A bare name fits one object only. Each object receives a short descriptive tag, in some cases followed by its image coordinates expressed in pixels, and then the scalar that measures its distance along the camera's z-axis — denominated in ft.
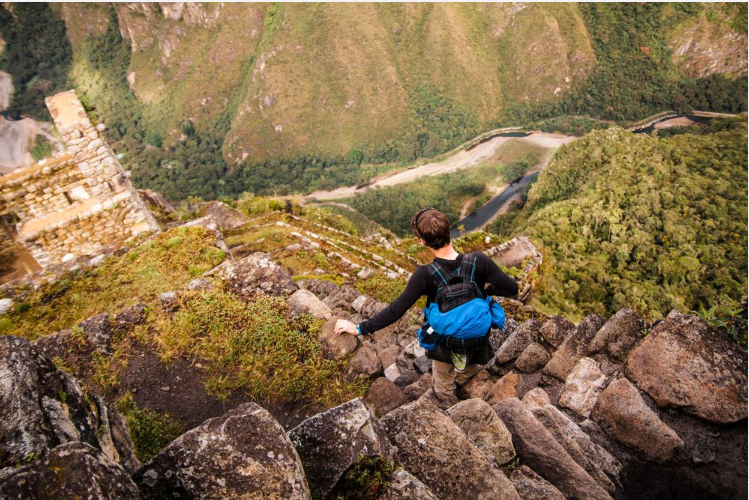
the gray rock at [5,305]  23.30
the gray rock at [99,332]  16.92
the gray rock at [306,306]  18.90
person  10.88
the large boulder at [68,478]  5.51
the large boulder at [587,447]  10.60
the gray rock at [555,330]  18.17
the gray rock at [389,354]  21.02
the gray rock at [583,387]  13.43
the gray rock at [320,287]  27.13
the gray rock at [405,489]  7.85
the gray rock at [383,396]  14.87
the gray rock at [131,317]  18.16
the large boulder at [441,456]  8.68
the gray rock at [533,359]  17.13
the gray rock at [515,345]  18.31
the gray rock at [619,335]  14.85
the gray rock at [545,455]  9.44
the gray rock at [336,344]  16.81
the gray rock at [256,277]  20.42
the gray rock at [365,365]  16.37
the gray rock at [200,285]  20.16
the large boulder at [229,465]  7.17
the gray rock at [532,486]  9.00
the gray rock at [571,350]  15.83
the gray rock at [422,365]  18.88
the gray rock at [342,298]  24.77
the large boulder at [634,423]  10.52
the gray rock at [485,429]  10.30
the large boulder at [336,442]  8.29
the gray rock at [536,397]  14.14
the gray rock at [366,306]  23.44
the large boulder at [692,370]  10.67
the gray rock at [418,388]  16.46
